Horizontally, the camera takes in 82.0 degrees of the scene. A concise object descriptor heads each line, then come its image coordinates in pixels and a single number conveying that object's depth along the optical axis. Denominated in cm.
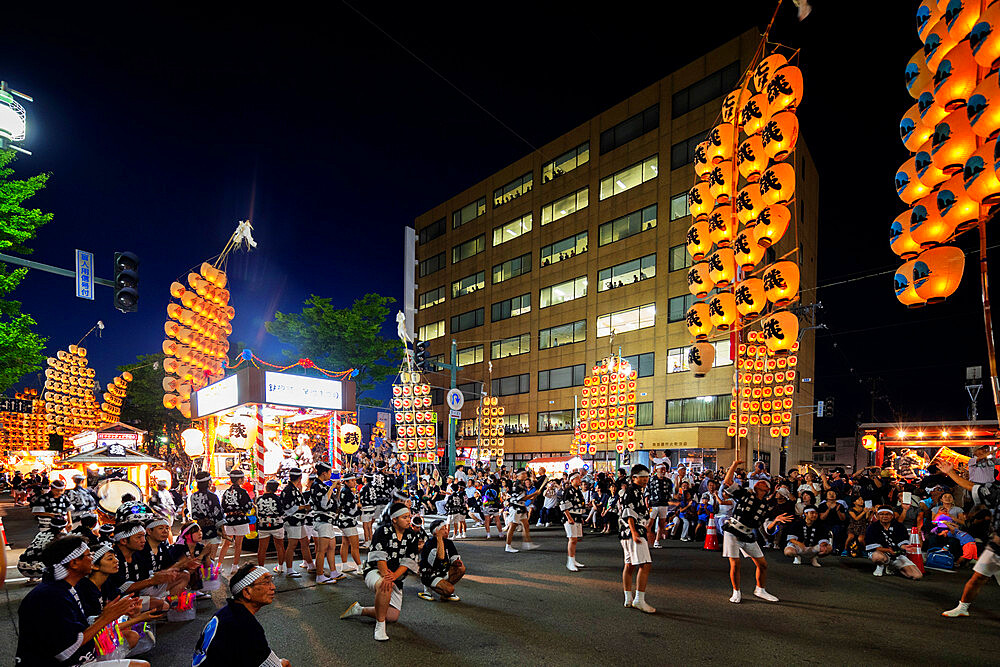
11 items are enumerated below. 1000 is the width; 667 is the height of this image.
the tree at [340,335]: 3909
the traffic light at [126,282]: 1144
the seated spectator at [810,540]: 1209
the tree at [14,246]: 1719
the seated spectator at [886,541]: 1088
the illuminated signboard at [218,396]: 1736
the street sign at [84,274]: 1189
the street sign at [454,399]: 2719
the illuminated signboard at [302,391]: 1678
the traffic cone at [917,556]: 1107
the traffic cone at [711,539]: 1449
